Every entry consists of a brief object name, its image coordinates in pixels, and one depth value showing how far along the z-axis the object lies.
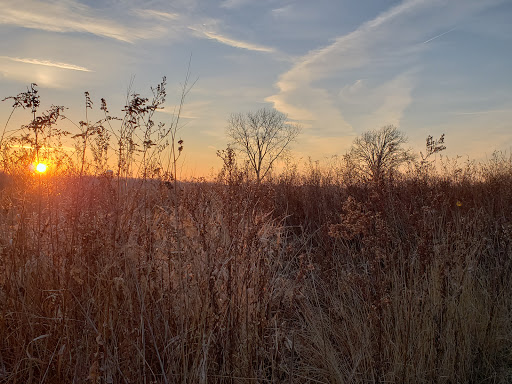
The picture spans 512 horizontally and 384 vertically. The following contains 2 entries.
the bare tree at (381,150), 33.31
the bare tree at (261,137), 40.88
